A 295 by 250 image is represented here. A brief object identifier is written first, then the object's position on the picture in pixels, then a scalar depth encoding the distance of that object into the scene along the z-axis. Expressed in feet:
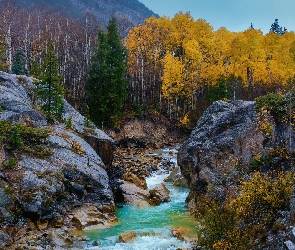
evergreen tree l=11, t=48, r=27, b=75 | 142.00
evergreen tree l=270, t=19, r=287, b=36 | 355.23
